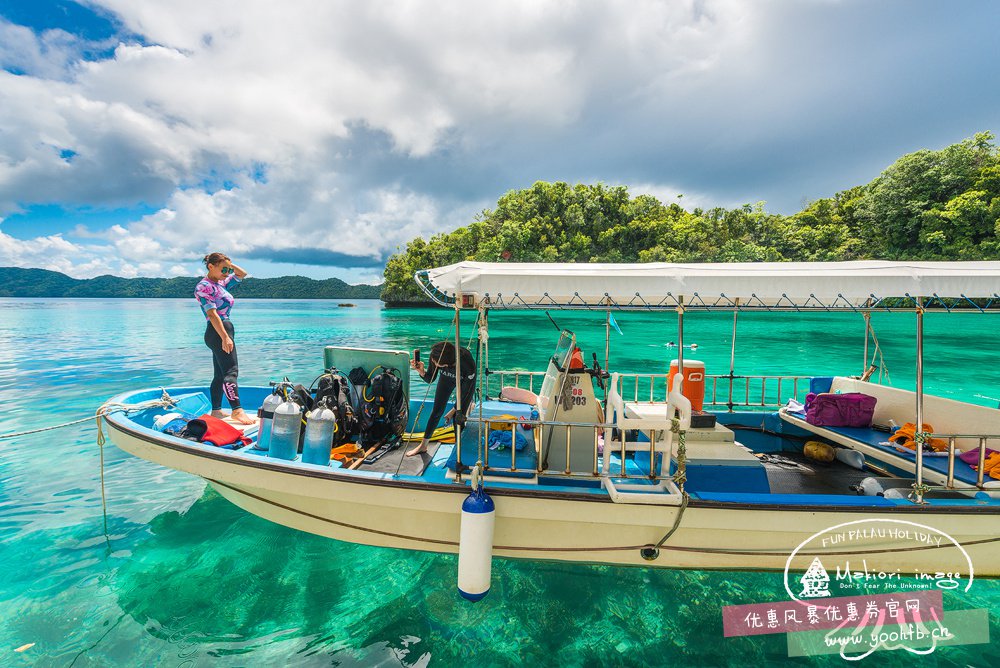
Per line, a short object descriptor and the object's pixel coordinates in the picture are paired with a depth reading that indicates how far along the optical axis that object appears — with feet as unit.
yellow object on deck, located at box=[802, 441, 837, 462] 16.14
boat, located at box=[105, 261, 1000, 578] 10.59
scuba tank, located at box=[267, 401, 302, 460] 13.42
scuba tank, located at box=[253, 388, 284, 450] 14.52
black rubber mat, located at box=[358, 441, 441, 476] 13.57
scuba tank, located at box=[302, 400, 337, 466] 12.94
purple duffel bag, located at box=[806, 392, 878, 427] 16.61
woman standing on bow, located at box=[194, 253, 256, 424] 15.79
